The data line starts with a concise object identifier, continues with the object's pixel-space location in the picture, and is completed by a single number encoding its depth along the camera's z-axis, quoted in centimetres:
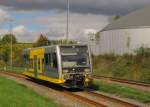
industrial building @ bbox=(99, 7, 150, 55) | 4107
